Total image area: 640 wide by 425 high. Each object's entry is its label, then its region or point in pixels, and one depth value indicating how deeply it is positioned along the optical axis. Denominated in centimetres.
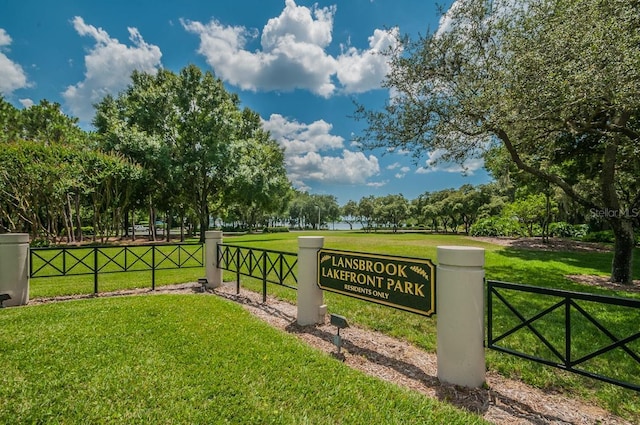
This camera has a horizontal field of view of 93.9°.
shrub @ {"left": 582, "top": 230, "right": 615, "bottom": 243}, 2036
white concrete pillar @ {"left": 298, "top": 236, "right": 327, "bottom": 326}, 507
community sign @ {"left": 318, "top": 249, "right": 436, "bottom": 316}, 358
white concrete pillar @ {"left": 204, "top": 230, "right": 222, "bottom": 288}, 791
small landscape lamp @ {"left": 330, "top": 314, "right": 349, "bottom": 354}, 401
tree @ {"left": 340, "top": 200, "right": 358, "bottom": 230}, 6893
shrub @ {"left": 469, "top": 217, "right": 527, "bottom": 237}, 2606
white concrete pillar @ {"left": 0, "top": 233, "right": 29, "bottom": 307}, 595
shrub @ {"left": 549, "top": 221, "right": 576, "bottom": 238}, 2571
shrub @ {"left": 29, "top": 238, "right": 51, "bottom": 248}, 1683
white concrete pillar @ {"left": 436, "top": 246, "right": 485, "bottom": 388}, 307
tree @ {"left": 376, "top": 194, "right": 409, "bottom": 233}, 5509
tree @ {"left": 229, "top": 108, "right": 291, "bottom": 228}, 2214
